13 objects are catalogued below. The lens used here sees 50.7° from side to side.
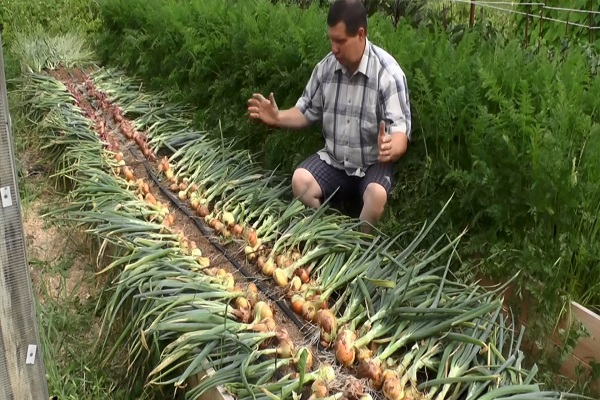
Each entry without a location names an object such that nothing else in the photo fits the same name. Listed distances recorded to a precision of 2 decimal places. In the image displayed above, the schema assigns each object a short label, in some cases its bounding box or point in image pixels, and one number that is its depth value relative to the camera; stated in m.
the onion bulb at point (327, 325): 2.26
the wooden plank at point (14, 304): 1.84
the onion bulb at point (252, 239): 2.93
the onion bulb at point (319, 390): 1.96
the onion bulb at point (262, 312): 2.40
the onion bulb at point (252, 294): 2.53
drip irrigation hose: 2.48
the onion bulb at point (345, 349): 2.12
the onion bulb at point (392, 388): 1.94
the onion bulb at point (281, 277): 2.63
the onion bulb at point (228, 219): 3.15
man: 2.85
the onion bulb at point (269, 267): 2.74
